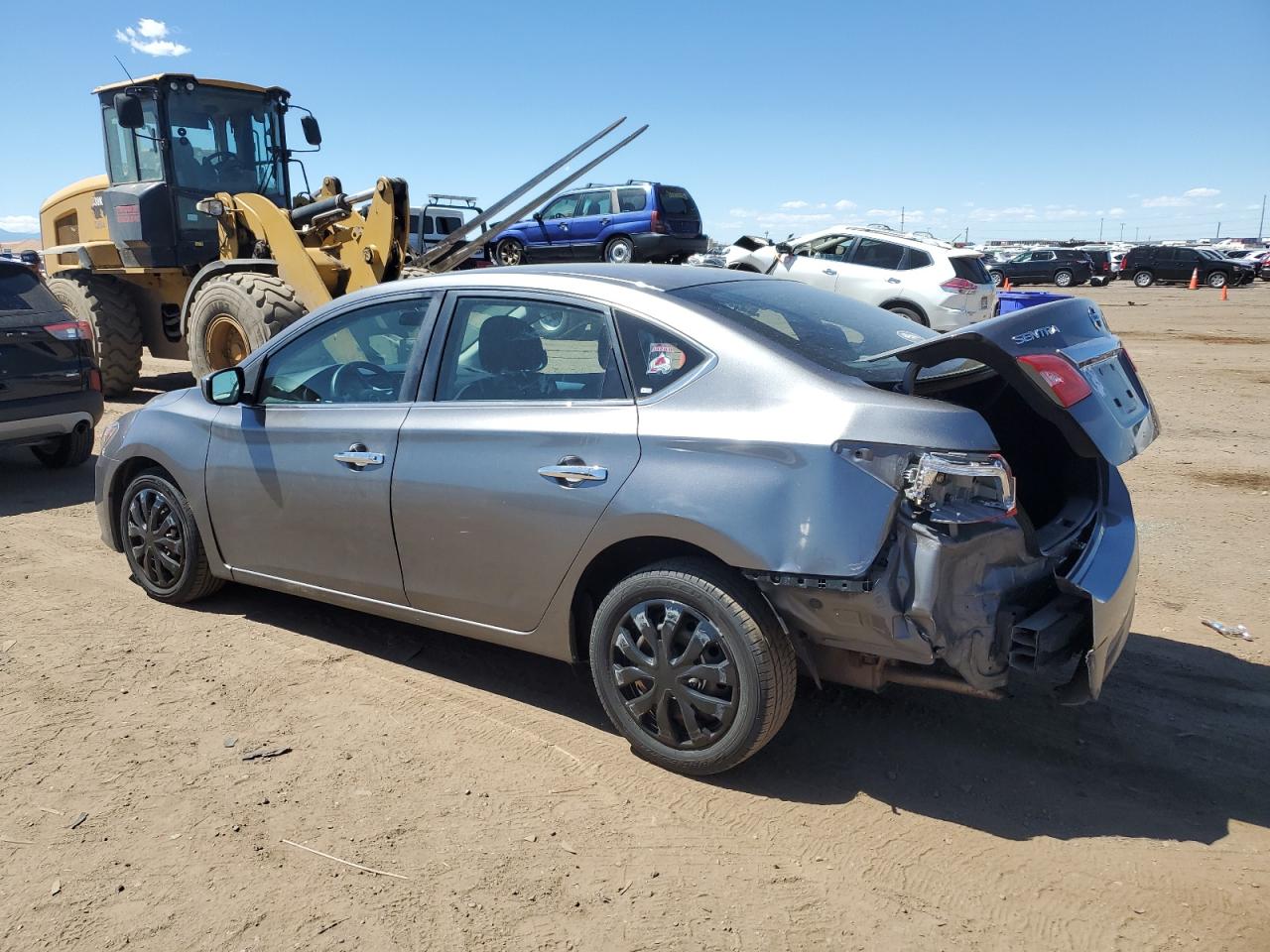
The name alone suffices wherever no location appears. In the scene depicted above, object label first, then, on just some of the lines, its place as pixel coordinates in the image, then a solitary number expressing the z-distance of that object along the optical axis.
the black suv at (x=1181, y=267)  37.78
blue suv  21.08
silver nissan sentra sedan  3.02
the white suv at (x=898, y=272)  14.24
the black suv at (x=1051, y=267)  39.75
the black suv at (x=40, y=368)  7.43
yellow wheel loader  9.67
